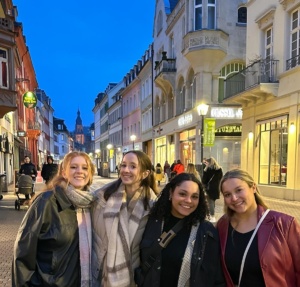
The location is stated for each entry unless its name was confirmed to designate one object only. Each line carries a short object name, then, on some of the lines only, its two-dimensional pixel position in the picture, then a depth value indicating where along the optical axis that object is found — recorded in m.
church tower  155.00
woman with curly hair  2.07
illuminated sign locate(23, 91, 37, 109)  19.95
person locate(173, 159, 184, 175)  15.59
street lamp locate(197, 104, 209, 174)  13.16
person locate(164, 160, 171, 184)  20.82
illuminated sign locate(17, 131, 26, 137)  23.16
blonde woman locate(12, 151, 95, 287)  2.12
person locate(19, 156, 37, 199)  11.58
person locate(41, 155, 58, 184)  11.52
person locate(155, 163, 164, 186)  18.74
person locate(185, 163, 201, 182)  8.68
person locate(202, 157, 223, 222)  8.48
